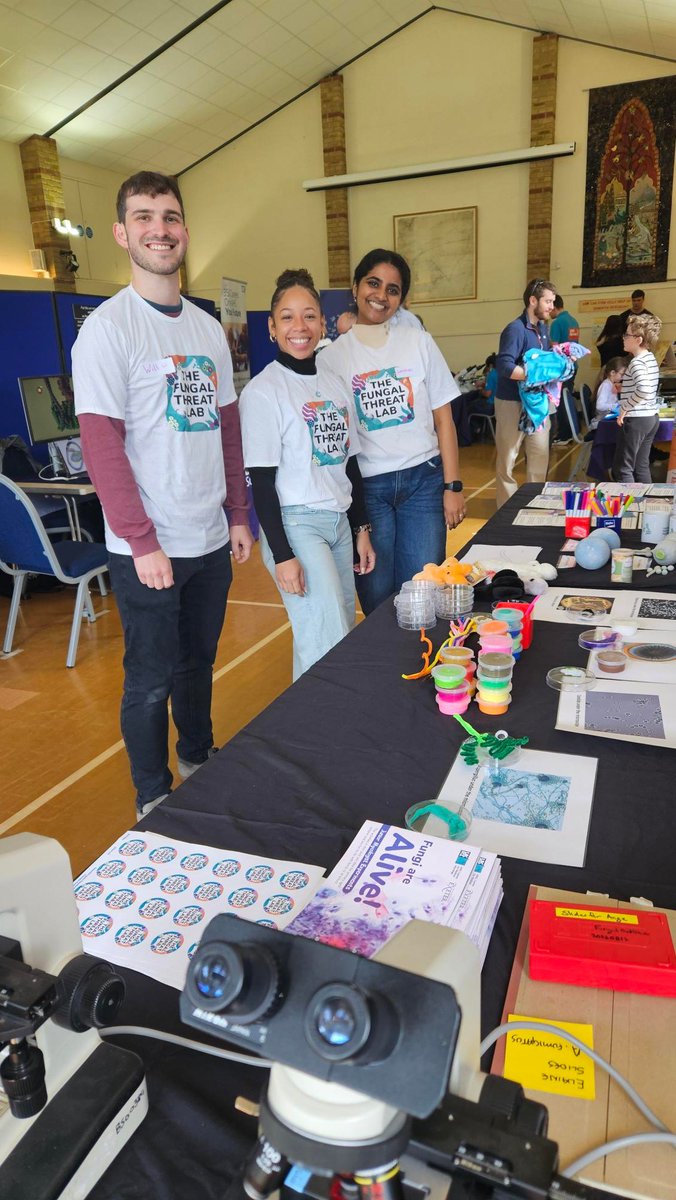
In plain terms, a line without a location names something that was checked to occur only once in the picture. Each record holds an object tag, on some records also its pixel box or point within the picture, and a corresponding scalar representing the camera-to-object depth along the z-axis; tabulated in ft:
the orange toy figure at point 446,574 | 5.53
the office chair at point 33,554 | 9.81
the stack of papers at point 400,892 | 2.43
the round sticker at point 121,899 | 2.76
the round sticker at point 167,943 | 2.55
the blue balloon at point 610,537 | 6.56
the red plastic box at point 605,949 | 2.23
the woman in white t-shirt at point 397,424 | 7.03
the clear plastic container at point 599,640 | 4.75
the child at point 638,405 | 13.85
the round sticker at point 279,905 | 2.64
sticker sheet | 2.56
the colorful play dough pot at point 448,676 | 4.01
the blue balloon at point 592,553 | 6.31
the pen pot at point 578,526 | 7.10
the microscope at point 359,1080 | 1.19
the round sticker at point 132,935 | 2.59
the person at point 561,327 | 24.48
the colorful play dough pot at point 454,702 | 4.01
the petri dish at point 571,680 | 4.20
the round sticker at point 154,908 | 2.70
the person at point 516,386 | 13.55
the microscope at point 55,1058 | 1.65
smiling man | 4.99
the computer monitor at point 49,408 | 13.99
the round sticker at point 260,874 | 2.83
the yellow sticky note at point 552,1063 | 1.99
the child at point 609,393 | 16.25
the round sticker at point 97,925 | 2.64
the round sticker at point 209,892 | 2.75
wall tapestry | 27.94
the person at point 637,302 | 24.98
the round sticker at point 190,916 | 2.65
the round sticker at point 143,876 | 2.86
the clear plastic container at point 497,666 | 4.02
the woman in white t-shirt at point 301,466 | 5.96
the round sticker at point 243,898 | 2.70
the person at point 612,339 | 25.70
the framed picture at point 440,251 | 32.01
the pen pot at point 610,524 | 7.15
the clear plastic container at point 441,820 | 3.05
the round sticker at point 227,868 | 2.88
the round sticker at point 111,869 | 2.91
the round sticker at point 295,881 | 2.78
